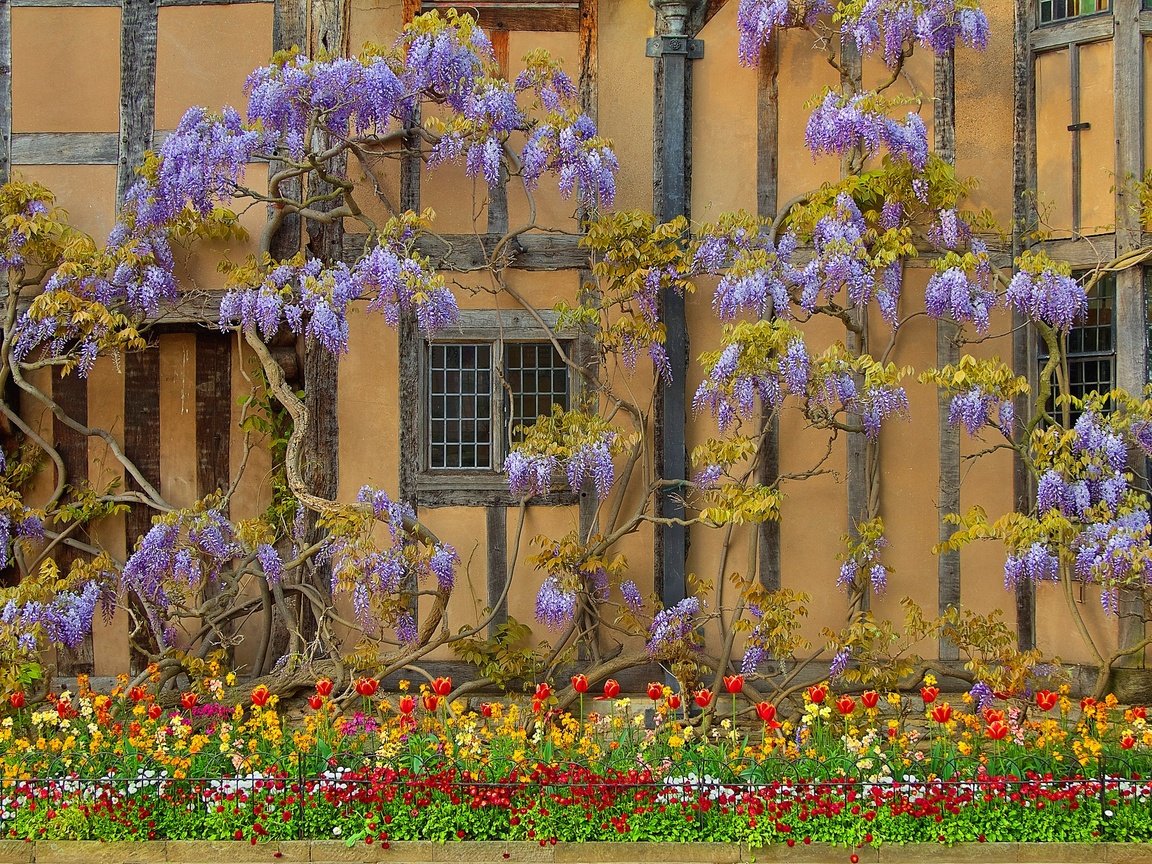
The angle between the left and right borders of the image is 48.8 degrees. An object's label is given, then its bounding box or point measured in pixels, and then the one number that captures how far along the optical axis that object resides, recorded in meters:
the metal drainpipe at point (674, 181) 7.89
